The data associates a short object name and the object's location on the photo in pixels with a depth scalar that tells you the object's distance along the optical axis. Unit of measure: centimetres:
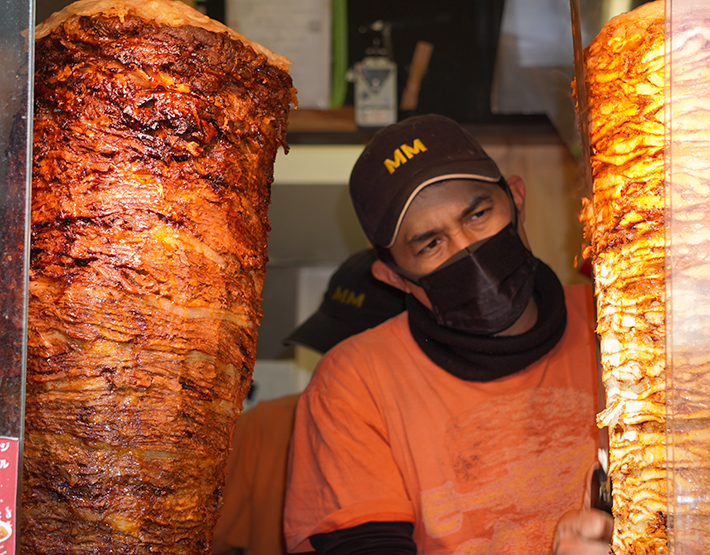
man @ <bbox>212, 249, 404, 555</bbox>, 185
